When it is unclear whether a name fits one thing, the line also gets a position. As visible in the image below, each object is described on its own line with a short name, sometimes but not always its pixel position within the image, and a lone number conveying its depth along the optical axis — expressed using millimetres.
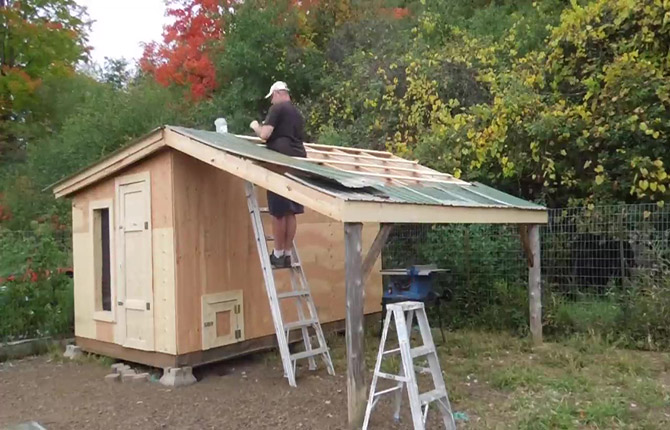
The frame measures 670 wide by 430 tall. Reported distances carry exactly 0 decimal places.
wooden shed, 6262
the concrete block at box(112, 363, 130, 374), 7185
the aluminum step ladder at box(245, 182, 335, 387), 6484
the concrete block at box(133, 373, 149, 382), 6921
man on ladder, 6738
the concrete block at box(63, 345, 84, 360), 8070
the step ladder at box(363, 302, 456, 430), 4594
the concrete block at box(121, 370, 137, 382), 6969
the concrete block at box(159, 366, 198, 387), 6625
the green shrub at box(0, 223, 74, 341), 8656
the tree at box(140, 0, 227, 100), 18203
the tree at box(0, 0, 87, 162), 18594
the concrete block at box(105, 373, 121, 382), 6977
